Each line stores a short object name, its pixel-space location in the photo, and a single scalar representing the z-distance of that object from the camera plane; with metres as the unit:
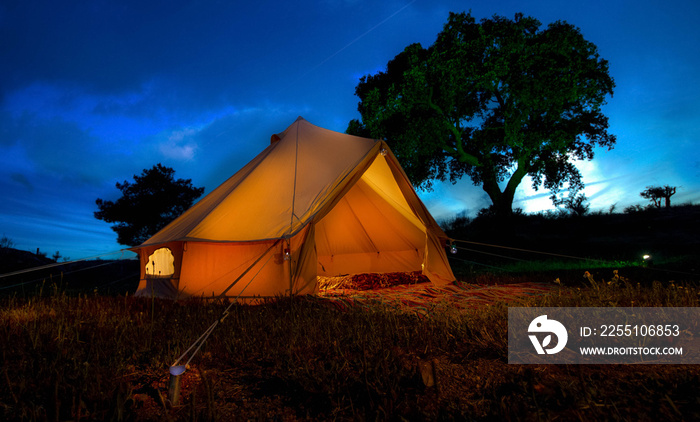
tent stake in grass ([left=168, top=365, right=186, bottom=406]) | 1.65
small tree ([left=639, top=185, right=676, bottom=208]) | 21.44
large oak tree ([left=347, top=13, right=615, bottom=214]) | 10.60
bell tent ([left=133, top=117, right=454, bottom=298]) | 4.52
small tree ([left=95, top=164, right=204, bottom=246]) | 16.75
